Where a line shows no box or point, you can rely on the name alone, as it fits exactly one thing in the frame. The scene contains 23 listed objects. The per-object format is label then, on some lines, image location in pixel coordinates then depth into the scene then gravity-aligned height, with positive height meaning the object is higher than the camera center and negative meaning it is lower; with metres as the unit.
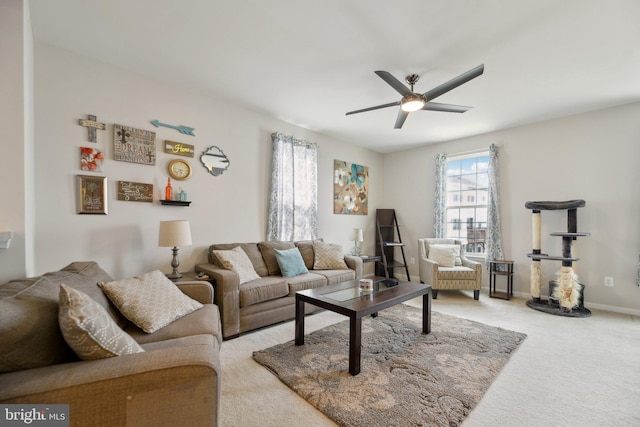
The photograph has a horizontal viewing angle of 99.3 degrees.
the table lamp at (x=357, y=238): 4.89 -0.49
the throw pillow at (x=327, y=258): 3.81 -0.66
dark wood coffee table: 2.03 -0.77
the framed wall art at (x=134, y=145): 2.73 +0.68
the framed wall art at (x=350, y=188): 5.00 +0.44
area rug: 1.65 -1.22
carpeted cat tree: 3.34 -0.84
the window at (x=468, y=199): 4.73 +0.21
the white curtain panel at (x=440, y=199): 4.93 +0.22
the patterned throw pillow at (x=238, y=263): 2.95 -0.58
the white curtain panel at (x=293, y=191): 3.96 +0.31
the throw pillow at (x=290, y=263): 3.35 -0.65
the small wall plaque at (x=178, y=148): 3.06 +0.72
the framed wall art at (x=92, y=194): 2.54 +0.16
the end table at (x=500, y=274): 4.03 -0.95
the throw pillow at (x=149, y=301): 1.71 -0.60
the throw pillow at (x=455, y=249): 4.36 -0.62
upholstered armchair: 4.00 -0.86
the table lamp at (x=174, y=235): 2.66 -0.24
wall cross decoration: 2.56 +0.82
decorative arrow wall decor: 2.97 +0.95
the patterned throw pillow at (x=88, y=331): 1.05 -0.48
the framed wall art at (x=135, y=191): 2.75 +0.20
